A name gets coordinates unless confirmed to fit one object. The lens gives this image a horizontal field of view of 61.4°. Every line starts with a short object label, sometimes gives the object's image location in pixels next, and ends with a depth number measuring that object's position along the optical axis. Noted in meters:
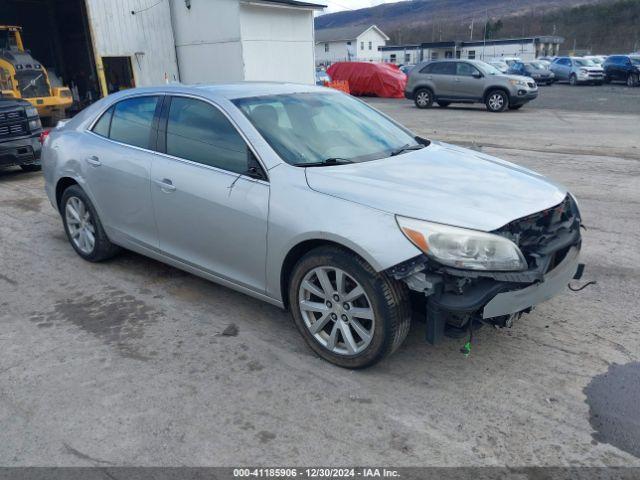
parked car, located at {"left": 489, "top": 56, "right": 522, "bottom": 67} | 38.22
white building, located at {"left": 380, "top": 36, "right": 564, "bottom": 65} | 60.38
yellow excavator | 15.93
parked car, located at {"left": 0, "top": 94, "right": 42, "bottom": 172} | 8.51
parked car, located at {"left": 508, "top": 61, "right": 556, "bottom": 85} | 33.94
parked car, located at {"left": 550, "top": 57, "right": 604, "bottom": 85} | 32.16
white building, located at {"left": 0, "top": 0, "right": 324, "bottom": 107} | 18.86
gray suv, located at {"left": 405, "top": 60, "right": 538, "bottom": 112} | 18.88
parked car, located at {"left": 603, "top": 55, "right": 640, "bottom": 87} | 29.97
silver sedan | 2.95
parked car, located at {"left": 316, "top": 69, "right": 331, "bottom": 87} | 27.33
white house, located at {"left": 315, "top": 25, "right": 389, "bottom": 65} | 69.62
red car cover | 28.23
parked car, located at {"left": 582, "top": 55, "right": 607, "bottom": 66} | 33.55
